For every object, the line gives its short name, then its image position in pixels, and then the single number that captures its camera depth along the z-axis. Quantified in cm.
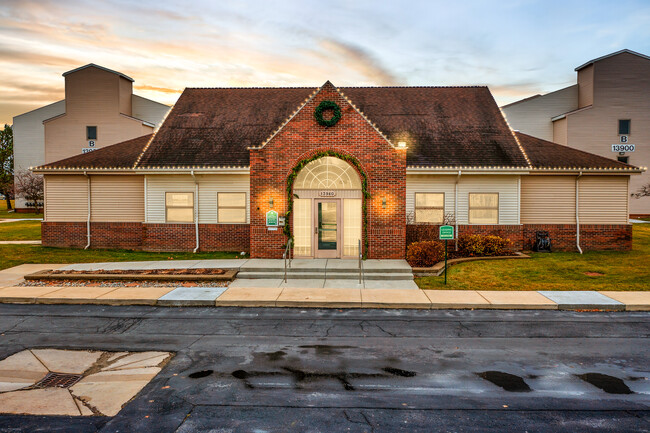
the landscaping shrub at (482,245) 1709
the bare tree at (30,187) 4518
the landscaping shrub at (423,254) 1507
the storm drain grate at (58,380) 684
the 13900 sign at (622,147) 3600
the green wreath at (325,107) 1617
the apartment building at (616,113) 3597
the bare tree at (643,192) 3528
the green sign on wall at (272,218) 1638
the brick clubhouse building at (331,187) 1638
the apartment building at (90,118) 3819
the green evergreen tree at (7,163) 5089
